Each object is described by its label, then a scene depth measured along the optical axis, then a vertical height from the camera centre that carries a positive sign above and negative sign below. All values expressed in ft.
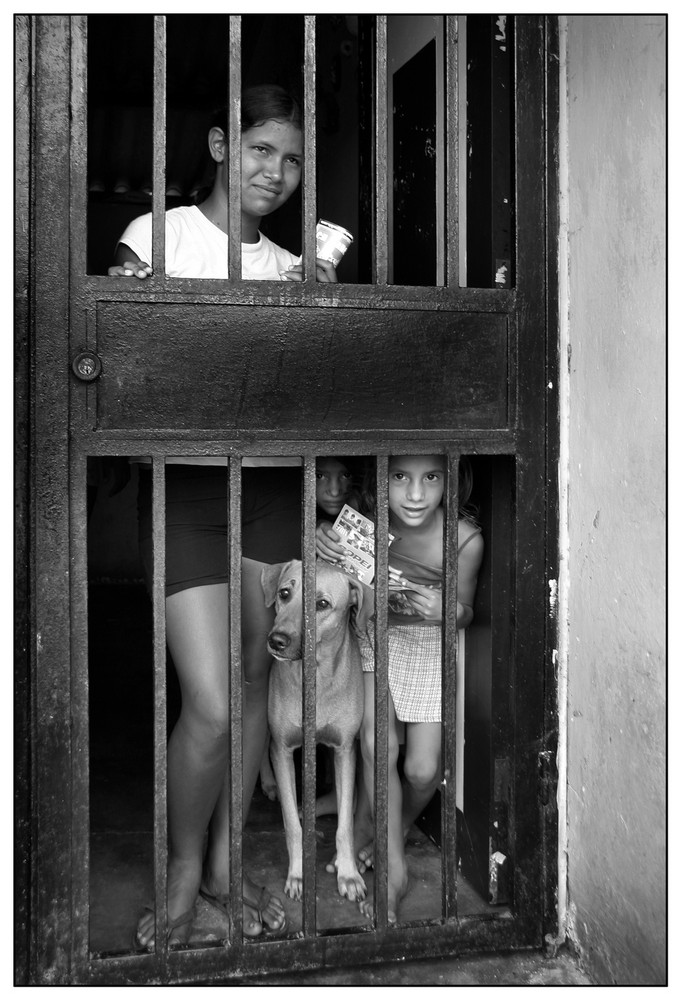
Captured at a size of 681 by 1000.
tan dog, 8.70 -2.20
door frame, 6.76 -0.33
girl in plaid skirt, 8.63 -1.64
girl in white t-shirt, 7.91 -0.73
